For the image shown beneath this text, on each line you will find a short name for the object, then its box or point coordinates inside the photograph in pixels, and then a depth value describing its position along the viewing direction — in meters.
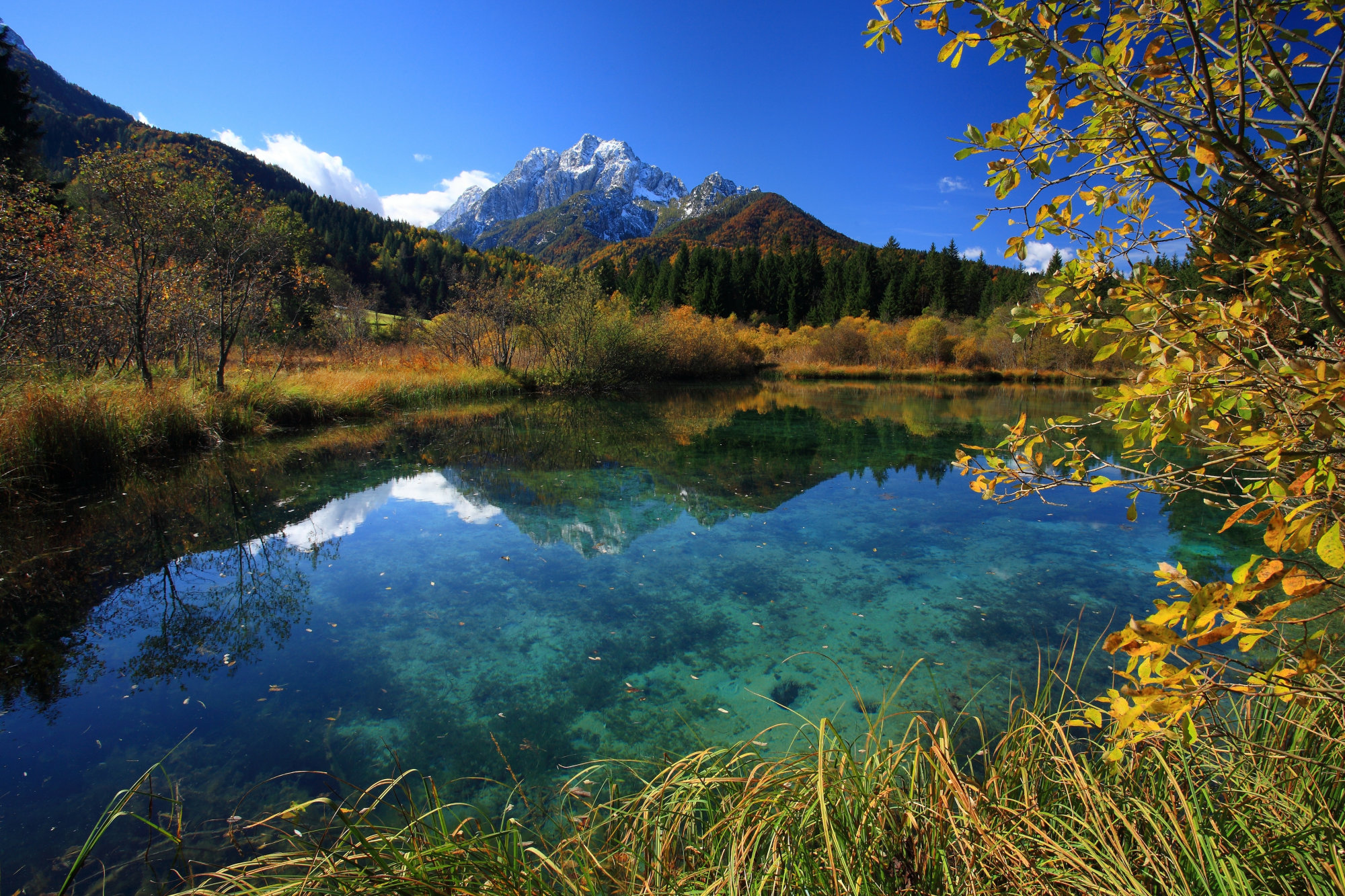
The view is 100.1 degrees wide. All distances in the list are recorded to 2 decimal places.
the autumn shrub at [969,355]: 38.84
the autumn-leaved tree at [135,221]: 9.52
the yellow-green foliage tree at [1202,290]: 1.02
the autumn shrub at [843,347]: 41.59
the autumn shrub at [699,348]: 31.73
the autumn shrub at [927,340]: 39.00
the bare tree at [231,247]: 11.11
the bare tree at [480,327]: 24.06
